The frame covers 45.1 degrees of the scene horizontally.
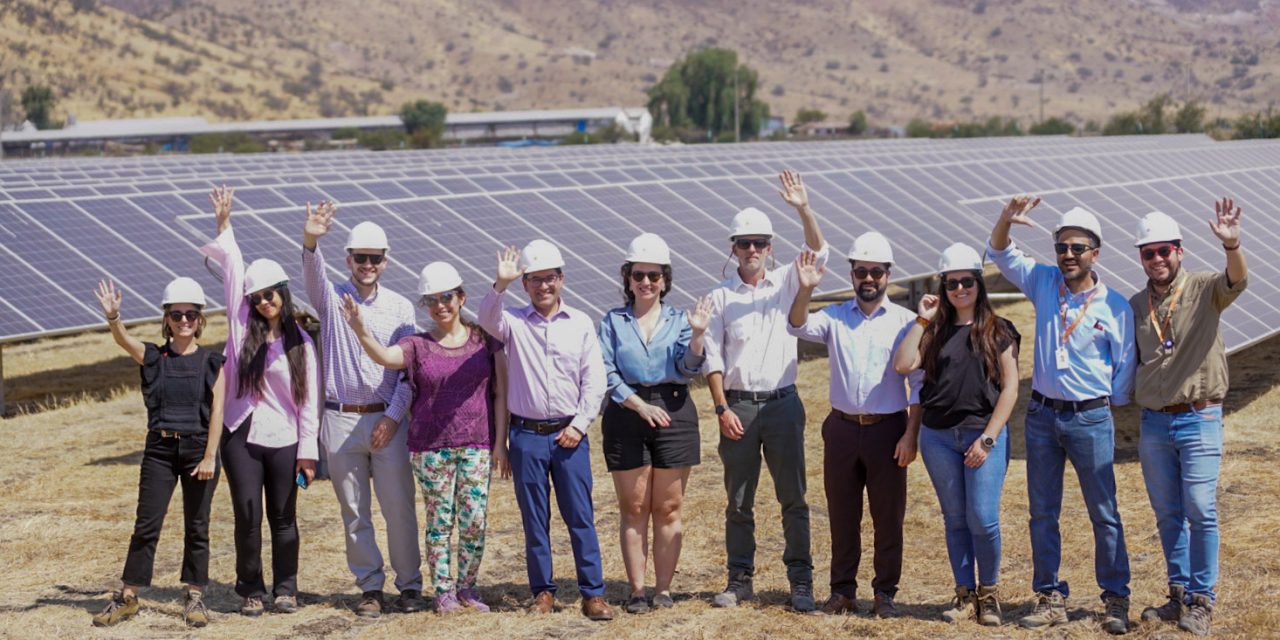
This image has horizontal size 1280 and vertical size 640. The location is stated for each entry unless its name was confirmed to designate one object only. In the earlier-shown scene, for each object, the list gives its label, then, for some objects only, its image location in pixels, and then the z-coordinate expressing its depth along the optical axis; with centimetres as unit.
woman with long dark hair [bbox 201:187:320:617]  909
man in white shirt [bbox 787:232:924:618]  884
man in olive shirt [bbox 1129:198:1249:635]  844
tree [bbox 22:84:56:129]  8594
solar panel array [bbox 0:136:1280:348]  1689
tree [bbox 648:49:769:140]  9831
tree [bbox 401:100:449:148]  8313
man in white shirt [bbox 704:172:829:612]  909
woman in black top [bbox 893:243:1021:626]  861
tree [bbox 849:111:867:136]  9244
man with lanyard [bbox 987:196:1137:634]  852
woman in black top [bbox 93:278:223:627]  905
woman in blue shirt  897
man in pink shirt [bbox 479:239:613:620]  895
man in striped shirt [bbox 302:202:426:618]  912
